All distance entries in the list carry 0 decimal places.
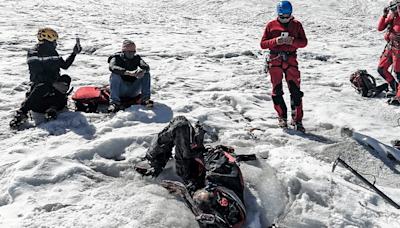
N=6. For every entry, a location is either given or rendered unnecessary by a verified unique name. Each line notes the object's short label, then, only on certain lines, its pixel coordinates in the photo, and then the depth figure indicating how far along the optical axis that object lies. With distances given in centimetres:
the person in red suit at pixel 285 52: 473
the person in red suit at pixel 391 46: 622
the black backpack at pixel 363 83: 682
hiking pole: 299
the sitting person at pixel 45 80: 484
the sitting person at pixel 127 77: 530
